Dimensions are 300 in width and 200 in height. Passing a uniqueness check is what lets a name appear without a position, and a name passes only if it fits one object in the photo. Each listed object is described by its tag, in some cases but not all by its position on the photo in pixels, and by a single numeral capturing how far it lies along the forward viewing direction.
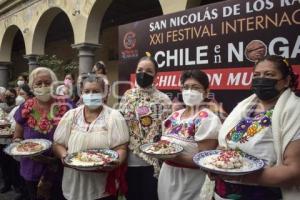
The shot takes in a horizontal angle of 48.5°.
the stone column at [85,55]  8.88
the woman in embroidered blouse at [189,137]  2.47
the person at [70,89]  3.64
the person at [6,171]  5.34
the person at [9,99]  6.03
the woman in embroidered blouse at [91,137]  2.69
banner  3.42
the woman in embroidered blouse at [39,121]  3.11
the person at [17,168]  4.92
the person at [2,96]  6.17
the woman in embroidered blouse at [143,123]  3.00
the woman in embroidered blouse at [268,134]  1.87
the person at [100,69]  5.02
